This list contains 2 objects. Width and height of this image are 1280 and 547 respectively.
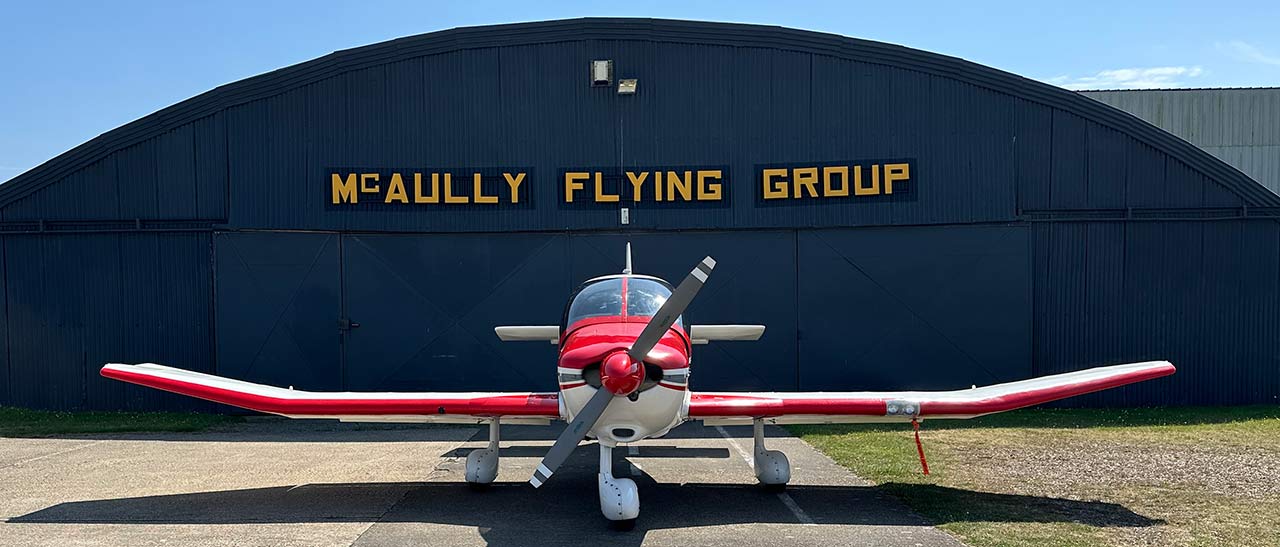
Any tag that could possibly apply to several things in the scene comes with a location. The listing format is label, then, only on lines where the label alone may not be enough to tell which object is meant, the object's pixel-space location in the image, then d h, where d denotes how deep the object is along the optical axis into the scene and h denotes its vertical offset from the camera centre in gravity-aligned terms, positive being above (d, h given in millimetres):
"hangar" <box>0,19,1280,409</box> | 16641 +349
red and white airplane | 8141 -1562
